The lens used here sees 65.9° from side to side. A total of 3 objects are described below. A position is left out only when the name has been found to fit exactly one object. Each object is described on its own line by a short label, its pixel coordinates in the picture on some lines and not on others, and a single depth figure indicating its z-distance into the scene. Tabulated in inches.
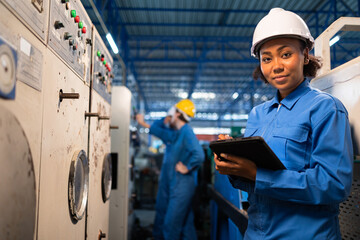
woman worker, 36.8
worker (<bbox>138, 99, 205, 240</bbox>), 123.0
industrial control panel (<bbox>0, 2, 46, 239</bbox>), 28.1
